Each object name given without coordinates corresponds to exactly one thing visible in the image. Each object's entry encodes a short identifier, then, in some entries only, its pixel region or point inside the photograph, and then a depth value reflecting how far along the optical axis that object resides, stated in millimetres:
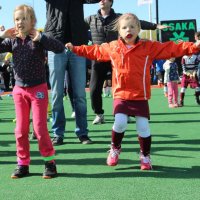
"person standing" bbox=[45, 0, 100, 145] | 5398
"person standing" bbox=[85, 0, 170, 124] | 7188
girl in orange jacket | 4129
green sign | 24094
